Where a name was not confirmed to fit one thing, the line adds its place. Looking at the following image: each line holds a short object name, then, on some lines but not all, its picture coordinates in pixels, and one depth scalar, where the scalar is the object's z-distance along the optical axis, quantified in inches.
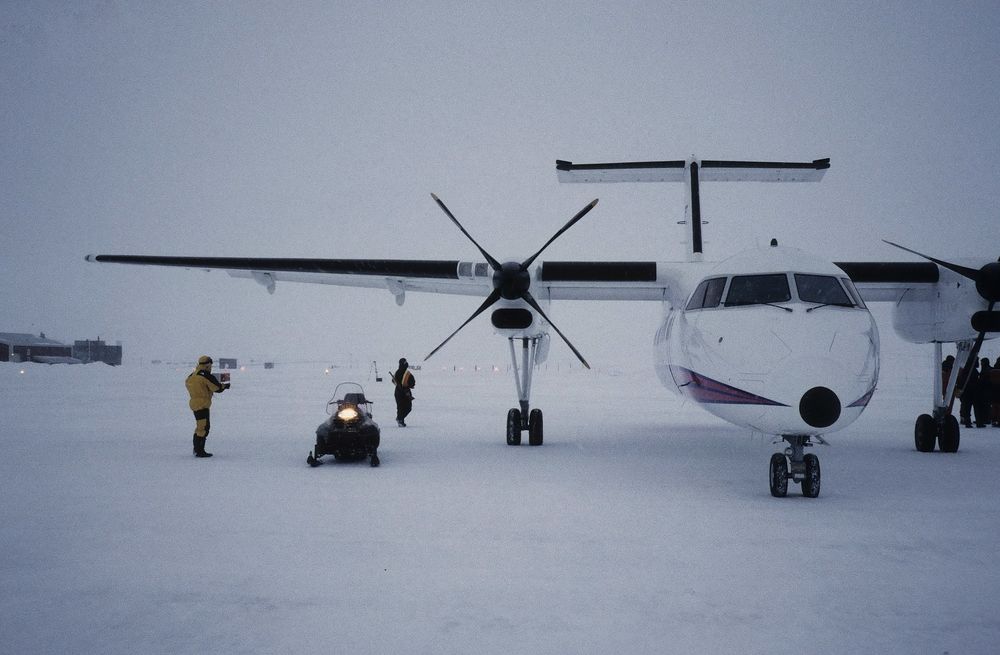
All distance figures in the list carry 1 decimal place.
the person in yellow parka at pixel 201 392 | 358.6
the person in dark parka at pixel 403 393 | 552.4
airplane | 240.4
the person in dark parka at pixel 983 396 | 592.7
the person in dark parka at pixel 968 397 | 595.5
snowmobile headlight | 343.2
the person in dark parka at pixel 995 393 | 590.9
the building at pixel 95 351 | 3324.3
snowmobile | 337.1
